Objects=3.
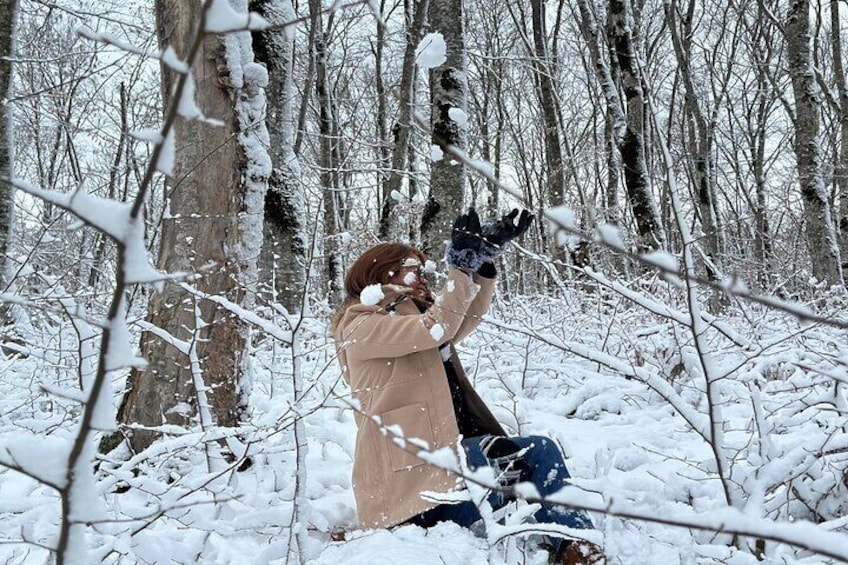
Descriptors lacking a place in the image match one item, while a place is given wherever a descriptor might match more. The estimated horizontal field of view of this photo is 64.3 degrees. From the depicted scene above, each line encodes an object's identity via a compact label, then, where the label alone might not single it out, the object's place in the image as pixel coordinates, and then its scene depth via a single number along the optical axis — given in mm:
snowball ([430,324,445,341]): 2221
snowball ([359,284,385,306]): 1840
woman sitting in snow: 2223
